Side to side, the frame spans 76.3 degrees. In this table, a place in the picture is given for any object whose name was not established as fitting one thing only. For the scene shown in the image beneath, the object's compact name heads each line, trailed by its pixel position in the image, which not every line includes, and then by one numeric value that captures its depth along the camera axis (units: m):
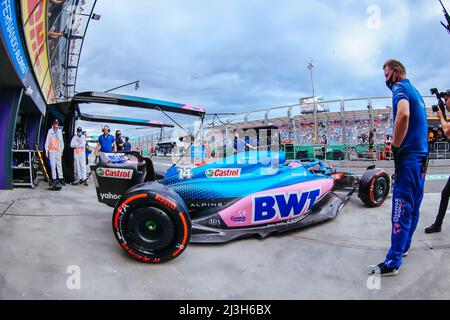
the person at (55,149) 6.65
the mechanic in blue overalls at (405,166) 2.25
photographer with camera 2.56
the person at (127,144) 13.04
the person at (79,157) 7.43
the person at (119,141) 10.95
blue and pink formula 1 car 2.40
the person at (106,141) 7.97
